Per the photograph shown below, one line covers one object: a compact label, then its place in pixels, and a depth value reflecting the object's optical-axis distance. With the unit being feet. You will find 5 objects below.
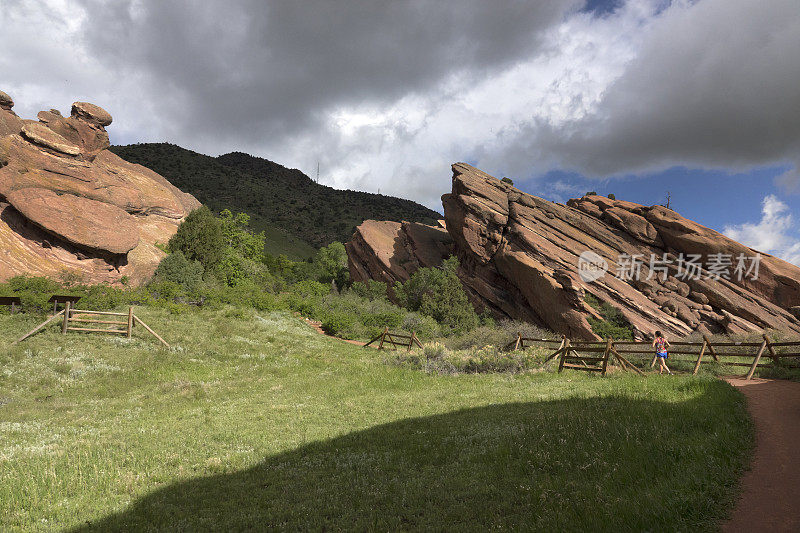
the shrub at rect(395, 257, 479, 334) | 136.77
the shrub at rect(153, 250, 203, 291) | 114.11
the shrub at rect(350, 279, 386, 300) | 175.11
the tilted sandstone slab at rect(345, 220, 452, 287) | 190.60
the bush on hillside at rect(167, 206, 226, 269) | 131.54
